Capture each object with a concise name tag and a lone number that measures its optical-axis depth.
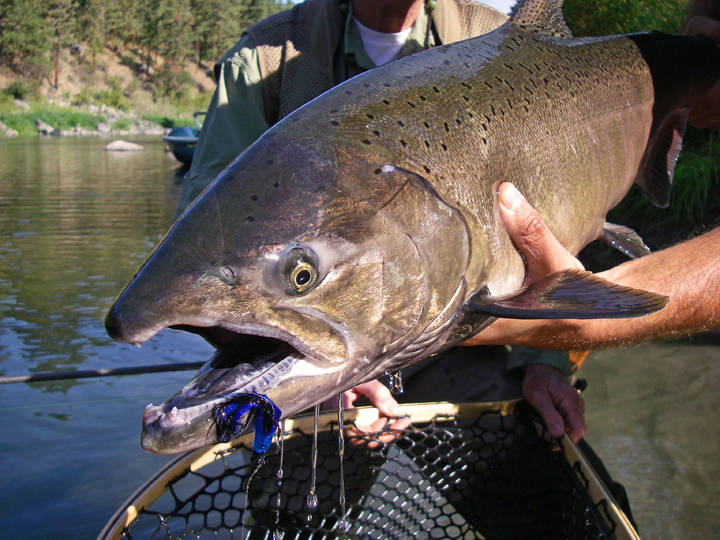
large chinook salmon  0.39
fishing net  0.61
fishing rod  0.85
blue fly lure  0.38
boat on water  16.65
